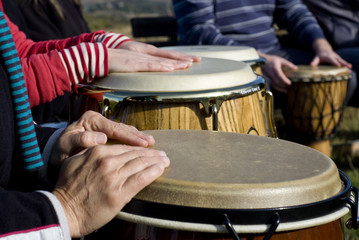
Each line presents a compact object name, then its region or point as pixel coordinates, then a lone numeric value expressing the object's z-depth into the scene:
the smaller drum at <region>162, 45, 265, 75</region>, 2.03
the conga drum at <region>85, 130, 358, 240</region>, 0.87
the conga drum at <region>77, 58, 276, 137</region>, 1.36
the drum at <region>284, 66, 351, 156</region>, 2.81
